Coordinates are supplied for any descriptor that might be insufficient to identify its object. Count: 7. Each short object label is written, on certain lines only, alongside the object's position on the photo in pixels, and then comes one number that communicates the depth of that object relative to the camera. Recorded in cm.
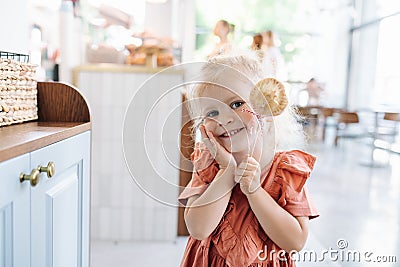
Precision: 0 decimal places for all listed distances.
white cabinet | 67
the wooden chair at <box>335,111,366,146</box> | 612
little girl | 77
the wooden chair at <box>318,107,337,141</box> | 682
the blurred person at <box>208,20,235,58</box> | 265
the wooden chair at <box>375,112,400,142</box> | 529
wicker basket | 96
